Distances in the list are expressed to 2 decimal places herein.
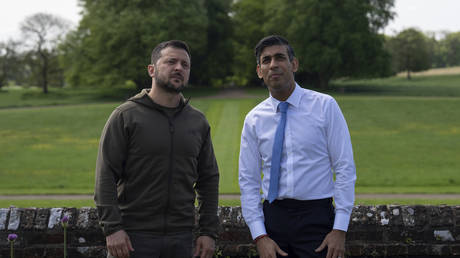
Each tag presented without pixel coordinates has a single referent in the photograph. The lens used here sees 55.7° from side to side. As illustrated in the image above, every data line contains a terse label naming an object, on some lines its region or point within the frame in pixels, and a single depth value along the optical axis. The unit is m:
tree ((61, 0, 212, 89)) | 44.84
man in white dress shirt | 3.04
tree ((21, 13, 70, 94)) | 52.66
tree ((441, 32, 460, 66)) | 116.06
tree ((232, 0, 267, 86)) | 51.76
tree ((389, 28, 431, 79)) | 74.81
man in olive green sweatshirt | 3.02
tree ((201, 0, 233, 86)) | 54.62
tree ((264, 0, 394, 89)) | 46.75
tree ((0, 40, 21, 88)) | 56.42
